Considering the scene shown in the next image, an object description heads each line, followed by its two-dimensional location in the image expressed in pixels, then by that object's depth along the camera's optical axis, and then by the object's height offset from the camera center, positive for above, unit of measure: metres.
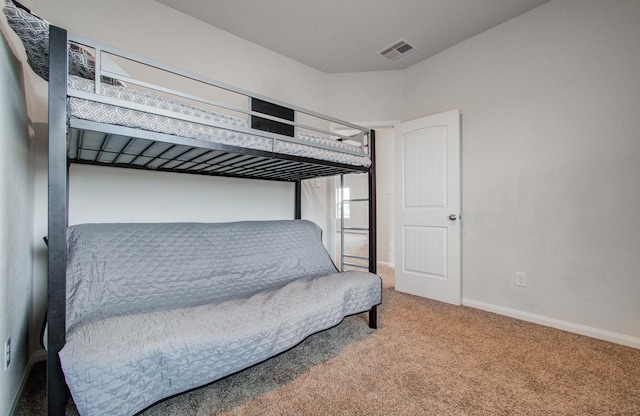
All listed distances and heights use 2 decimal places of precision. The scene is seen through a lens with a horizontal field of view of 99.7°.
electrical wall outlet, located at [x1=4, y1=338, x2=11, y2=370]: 1.00 -0.54
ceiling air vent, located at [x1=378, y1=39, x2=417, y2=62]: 2.71 +1.67
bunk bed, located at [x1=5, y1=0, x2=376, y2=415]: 0.93 +0.37
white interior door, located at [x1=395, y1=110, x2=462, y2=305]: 2.67 +0.02
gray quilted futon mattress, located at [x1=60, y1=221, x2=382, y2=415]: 0.88 -0.46
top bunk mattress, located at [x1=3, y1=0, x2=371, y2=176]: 1.01 +0.43
